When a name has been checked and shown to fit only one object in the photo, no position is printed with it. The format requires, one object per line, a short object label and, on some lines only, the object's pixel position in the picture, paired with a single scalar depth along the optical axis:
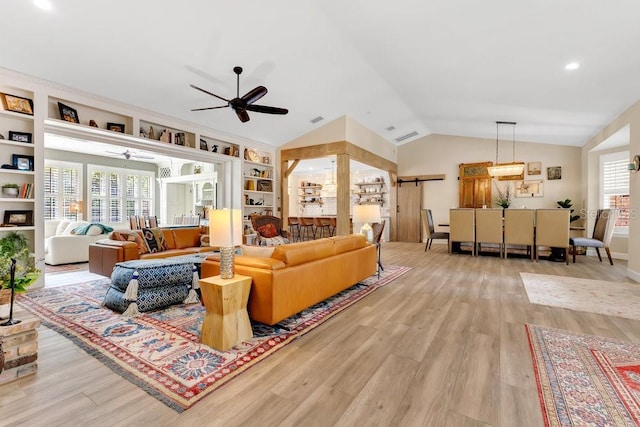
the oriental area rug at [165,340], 1.85
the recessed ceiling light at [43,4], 3.12
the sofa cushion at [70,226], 6.34
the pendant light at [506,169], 6.95
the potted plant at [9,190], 3.88
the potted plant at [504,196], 8.59
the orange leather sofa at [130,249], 4.39
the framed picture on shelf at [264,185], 8.06
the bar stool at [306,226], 9.70
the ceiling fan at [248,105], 4.05
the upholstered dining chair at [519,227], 6.27
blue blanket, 6.07
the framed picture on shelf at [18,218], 3.93
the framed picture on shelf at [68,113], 4.35
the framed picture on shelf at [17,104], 3.85
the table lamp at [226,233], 2.36
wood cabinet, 8.88
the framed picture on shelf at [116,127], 4.96
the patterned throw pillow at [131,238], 4.71
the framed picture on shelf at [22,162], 3.96
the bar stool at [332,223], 9.15
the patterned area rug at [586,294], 3.28
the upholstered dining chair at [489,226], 6.57
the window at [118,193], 8.86
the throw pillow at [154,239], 4.91
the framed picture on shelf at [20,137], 3.95
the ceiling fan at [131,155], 7.98
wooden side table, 2.23
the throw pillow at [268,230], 6.04
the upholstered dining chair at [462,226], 6.87
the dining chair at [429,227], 7.49
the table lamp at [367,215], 4.50
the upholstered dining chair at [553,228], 5.94
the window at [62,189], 7.86
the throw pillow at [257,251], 2.76
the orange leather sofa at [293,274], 2.51
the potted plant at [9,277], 1.95
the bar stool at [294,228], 10.06
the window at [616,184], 6.48
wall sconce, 4.44
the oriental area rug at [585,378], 1.54
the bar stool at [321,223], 9.34
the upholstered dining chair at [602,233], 5.59
